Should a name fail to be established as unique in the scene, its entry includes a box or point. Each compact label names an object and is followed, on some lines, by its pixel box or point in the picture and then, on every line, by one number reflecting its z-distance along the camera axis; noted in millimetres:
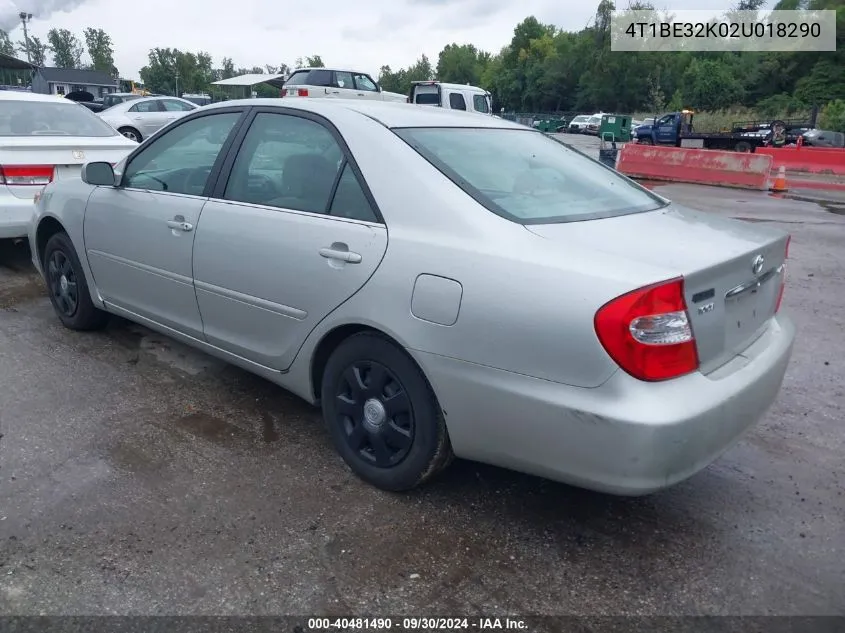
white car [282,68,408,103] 18766
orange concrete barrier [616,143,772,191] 15164
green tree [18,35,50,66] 109412
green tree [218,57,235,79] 124056
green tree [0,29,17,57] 121825
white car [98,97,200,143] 16656
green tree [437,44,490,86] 117875
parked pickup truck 26156
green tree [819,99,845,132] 34719
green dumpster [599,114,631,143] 15992
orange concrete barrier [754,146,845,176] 17734
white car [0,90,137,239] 6047
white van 20203
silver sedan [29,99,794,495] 2301
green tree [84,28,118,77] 102062
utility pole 60412
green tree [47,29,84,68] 109625
